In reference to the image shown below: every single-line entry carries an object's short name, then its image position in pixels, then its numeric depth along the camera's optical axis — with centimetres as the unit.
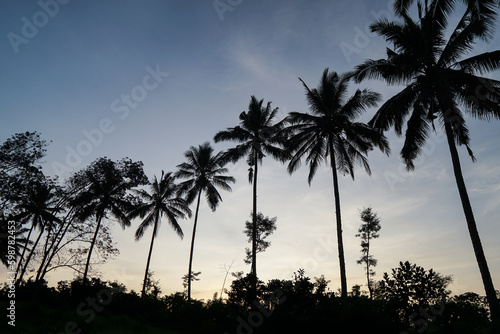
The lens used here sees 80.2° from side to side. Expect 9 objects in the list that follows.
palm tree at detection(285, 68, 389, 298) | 1881
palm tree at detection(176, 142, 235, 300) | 2905
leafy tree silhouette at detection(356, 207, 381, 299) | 3441
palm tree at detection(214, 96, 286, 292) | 2459
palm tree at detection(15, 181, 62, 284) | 1947
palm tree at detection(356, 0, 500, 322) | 1184
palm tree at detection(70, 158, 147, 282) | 2367
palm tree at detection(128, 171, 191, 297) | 3184
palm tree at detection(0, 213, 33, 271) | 1761
